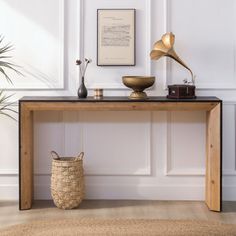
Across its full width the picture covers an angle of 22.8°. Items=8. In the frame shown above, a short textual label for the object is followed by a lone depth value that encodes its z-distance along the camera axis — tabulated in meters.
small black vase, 4.67
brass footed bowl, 4.59
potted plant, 4.85
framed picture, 4.84
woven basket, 4.57
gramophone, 4.59
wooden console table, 4.48
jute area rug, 3.01
